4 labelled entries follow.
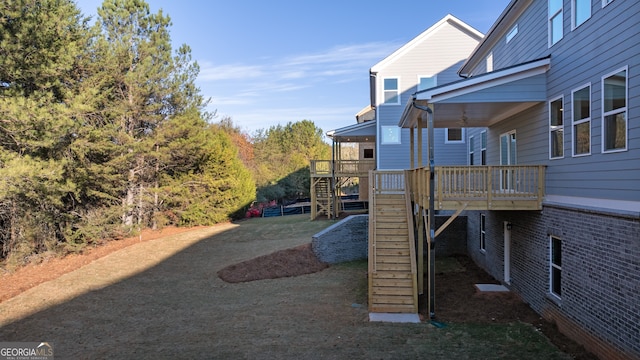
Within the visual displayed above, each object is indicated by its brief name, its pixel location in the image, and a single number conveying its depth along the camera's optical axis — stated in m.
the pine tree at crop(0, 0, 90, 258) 13.45
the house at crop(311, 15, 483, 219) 18.93
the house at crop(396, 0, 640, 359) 6.12
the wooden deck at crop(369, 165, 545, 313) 9.03
